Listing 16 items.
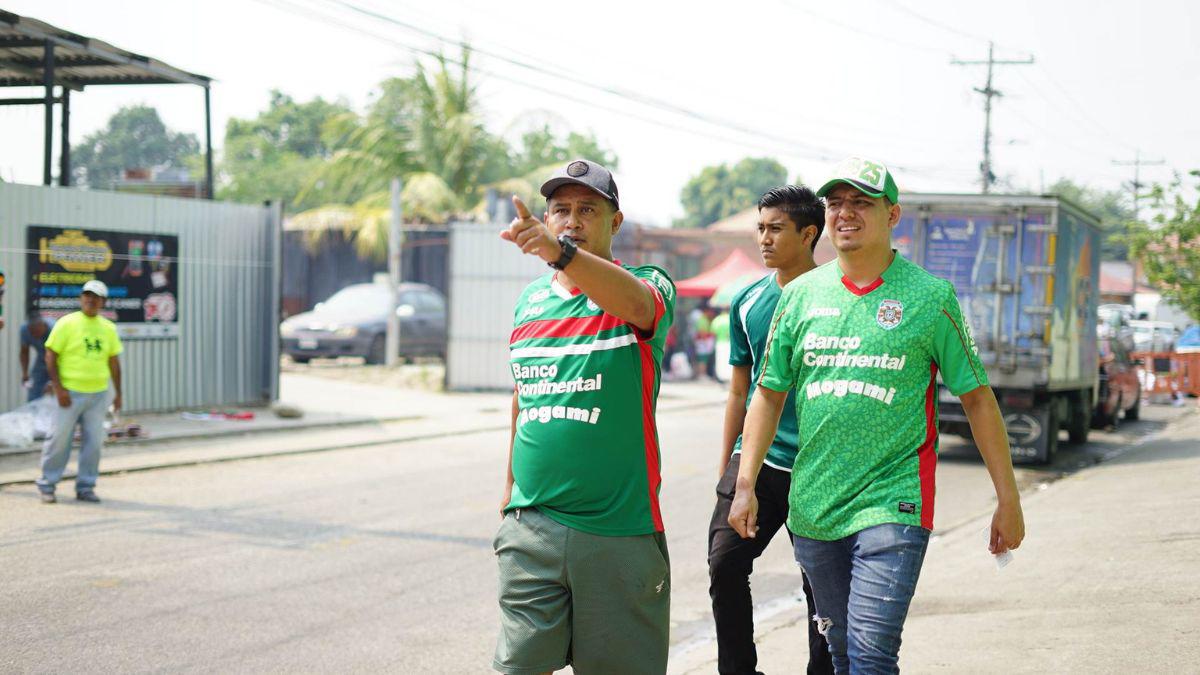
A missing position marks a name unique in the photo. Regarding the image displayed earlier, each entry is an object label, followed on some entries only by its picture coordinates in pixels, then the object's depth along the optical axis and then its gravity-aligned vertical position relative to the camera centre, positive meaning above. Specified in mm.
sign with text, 13641 -35
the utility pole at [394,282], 23219 -48
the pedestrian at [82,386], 9719 -942
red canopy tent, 28359 +285
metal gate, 21547 -337
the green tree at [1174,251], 18453 +825
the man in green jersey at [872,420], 3506 -374
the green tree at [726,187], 88000 +7518
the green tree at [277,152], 62312 +7400
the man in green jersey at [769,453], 4582 -600
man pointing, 3391 -556
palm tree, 33906 +3860
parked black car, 23688 -943
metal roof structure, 13680 +2539
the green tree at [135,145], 71750 +7910
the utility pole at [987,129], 39625 +5688
